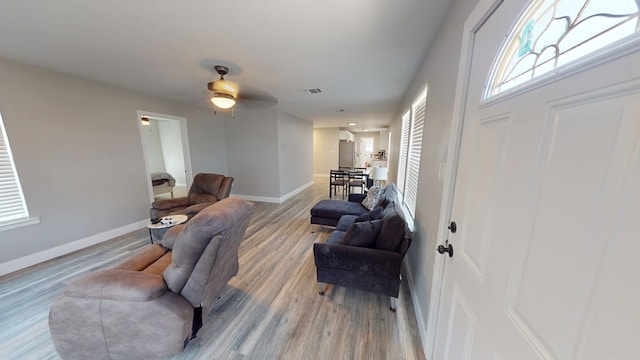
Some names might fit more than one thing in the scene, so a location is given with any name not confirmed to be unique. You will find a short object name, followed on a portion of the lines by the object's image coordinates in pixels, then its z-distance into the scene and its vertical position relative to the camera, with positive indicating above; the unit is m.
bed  5.33 -0.88
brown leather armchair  3.18 -0.82
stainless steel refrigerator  9.39 -0.11
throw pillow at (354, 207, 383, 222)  2.35 -0.75
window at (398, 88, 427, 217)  2.42 +0.02
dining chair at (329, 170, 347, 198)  5.95 -0.90
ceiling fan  2.33 +0.69
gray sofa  1.80 -0.95
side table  2.62 -0.97
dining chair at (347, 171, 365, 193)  6.05 -0.86
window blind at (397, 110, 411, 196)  3.18 +0.04
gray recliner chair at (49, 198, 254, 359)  1.27 -0.98
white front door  0.40 -0.17
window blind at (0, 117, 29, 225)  2.38 -0.47
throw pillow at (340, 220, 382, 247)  1.92 -0.77
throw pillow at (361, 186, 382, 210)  3.32 -0.78
